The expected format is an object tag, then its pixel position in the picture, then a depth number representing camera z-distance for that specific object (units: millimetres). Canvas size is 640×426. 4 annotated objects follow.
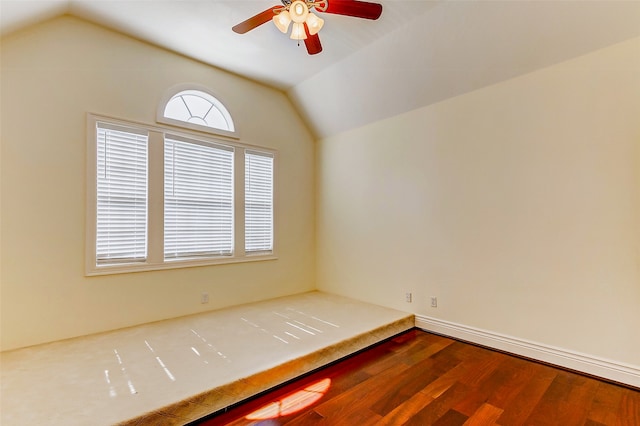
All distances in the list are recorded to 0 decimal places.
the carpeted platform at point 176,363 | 1876
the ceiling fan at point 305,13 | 2143
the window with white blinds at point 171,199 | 3125
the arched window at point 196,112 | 3571
